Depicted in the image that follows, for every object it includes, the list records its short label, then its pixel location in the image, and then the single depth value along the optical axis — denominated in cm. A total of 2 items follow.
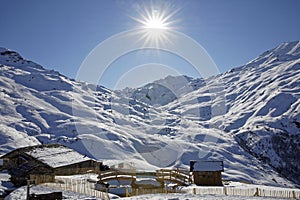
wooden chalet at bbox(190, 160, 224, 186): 4906
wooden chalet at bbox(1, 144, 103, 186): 4267
